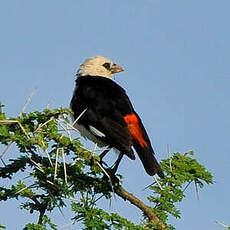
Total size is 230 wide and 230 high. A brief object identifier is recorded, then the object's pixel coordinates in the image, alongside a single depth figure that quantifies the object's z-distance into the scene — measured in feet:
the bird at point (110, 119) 37.68
